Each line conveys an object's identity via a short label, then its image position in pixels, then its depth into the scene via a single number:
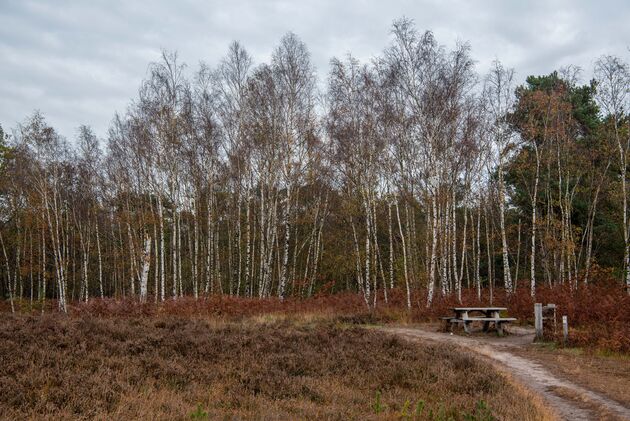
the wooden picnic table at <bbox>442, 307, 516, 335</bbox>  15.37
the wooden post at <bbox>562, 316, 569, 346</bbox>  13.03
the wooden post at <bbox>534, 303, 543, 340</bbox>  14.08
